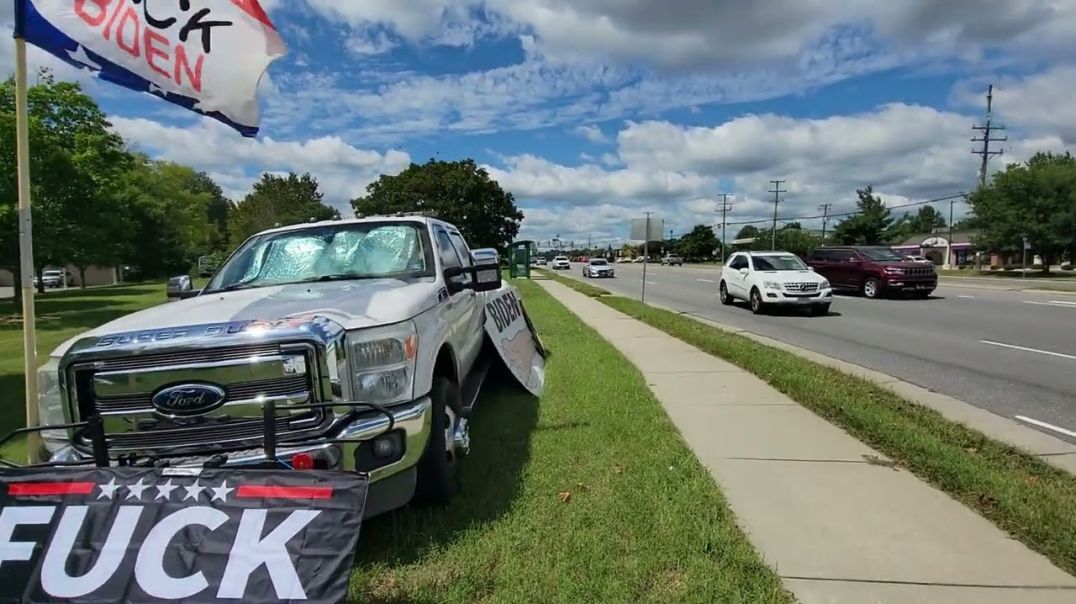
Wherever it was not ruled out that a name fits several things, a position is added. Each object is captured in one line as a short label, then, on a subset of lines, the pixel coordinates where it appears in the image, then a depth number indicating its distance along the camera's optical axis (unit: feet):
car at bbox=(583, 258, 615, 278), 160.97
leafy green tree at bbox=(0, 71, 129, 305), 68.44
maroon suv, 71.05
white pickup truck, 10.50
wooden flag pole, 11.69
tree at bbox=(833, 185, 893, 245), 297.94
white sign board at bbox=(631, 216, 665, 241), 65.51
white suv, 57.21
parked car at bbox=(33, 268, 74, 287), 198.46
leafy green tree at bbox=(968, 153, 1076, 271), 154.71
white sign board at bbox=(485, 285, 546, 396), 23.76
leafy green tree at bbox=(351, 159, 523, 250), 230.27
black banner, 7.86
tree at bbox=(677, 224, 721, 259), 463.01
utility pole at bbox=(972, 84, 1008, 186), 212.37
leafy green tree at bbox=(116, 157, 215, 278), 180.04
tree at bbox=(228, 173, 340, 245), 237.45
